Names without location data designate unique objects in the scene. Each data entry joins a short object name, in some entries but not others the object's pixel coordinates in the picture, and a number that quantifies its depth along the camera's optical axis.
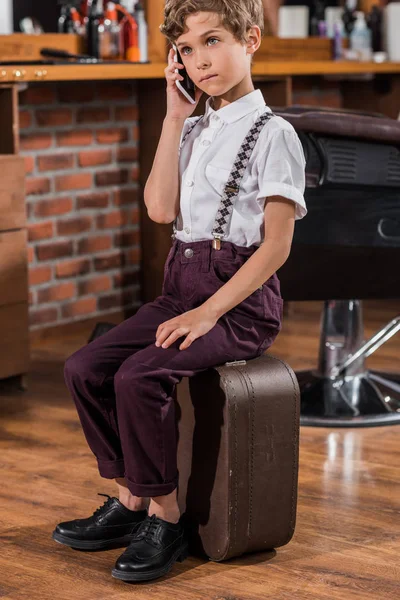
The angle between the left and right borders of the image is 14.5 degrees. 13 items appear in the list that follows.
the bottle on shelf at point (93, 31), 5.21
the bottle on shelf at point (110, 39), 5.23
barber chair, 3.75
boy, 2.71
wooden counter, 4.41
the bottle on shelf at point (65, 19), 5.37
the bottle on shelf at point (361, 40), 6.65
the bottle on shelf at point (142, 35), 5.32
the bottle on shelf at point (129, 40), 5.27
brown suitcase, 2.76
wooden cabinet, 4.33
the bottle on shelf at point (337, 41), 6.62
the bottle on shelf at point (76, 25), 5.35
